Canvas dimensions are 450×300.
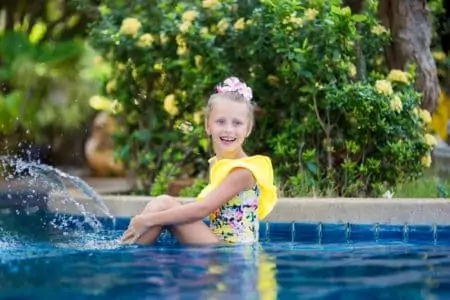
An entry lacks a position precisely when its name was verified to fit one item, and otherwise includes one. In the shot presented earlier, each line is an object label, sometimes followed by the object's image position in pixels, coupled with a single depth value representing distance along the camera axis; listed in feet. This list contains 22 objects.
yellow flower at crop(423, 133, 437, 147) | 32.13
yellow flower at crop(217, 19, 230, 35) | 33.27
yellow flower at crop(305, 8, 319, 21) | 31.51
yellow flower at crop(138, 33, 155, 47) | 34.26
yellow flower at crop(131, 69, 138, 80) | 36.13
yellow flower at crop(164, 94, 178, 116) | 35.16
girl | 21.86
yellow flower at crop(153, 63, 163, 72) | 35.51
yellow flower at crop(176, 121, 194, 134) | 35.28
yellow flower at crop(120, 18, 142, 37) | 34.59
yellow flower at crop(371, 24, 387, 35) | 33.08
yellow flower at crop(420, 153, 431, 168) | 32.37
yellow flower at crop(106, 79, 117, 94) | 36.34
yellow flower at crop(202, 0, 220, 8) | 33.71
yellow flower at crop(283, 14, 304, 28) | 31.50
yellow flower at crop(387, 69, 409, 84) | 32.39
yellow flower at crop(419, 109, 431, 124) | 32.67
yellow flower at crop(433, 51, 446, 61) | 43.20
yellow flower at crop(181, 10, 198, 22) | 33.45
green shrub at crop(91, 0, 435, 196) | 31.45
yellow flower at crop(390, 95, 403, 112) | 30.76
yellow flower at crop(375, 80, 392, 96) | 30.78
